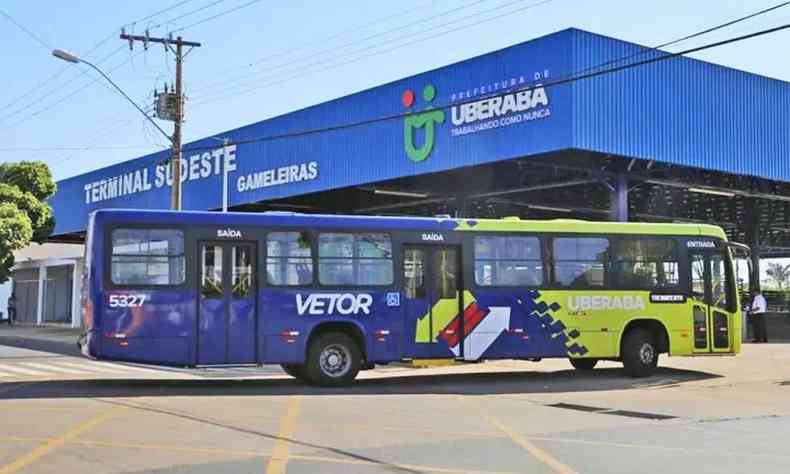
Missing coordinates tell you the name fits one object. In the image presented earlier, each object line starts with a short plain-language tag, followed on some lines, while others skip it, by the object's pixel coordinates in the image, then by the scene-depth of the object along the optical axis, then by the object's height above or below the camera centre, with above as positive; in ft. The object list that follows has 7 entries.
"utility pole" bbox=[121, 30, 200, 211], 82.53 +19.08
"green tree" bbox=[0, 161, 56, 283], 105.50 +11.80
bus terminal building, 75.56 +15.56
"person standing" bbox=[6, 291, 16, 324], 160.15 -0.87
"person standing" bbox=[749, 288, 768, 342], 89.30 -1.77
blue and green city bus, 46.98 +0.49
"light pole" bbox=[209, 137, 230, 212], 107.13 +16.42
